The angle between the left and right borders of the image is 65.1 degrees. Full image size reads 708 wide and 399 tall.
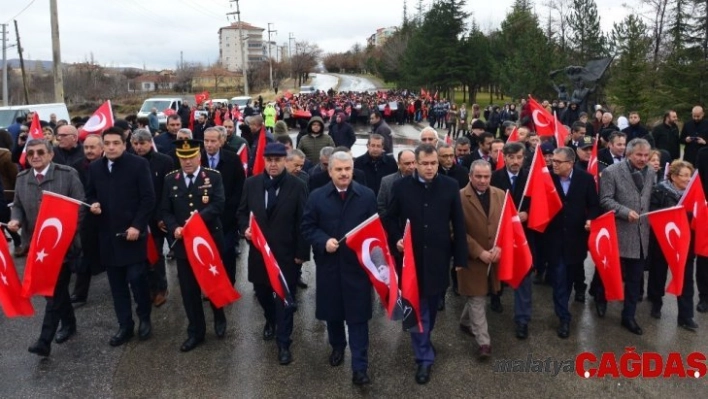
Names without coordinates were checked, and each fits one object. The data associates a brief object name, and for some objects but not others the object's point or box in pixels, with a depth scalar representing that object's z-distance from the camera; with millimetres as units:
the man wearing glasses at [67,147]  7086
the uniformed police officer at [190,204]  5254
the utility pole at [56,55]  19812
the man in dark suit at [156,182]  6535
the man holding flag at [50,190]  5312
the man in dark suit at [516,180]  5531
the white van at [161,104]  27594
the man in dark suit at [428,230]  4664
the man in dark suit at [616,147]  7211
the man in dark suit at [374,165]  7141
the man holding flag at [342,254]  4547
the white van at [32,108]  17094
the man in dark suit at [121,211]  5234
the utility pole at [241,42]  47219
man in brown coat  4992
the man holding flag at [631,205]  5562
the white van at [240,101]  35691
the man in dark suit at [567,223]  5523
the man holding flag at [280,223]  5031
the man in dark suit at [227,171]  6586
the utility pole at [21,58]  40138
